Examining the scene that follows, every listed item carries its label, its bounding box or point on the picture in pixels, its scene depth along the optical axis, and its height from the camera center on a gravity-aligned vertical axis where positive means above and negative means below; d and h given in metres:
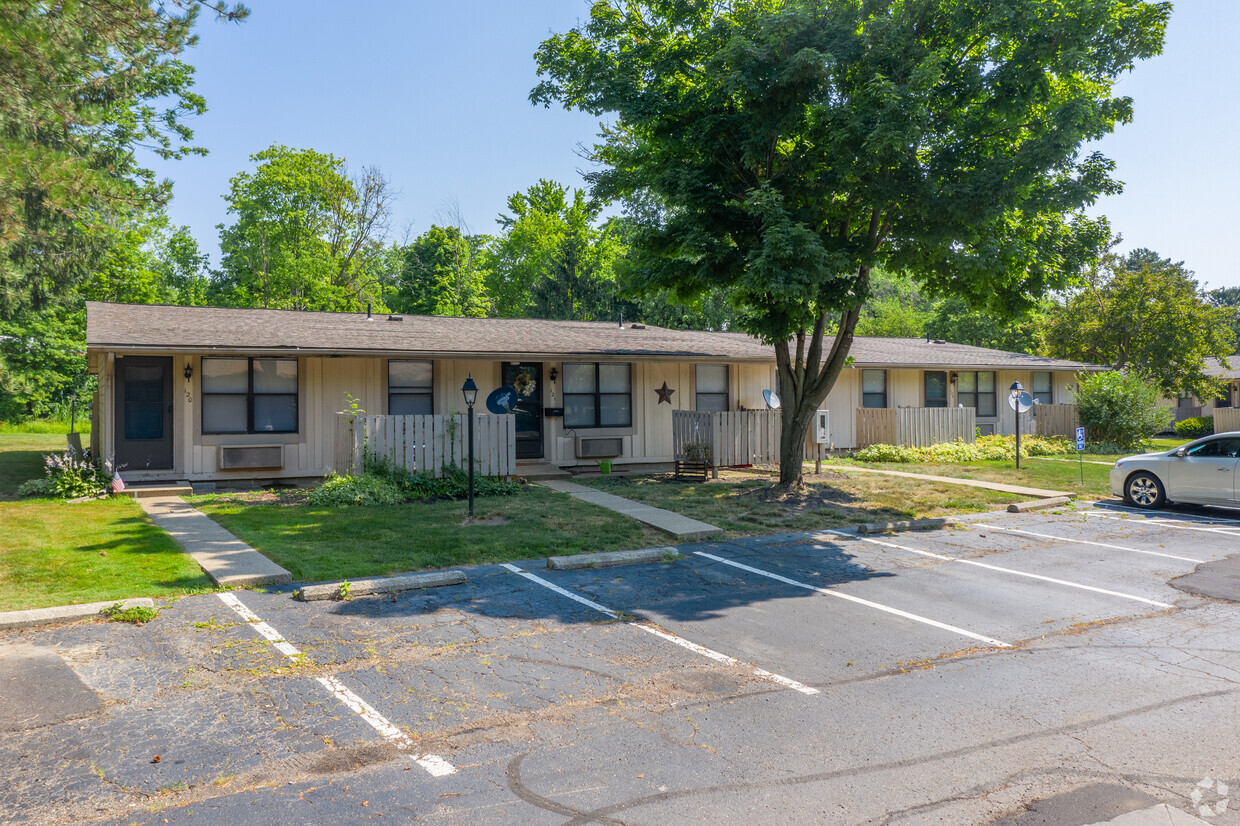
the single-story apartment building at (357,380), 14.28 +0.84
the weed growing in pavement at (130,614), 6.61 -1.66
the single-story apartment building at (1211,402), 36.88 +0.82
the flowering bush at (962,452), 20.83 -0.91
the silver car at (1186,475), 12.88 -0.98
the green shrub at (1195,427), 31.61 -0.34
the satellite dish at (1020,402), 18.20 +0.39
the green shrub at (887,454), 20.72 -0.94
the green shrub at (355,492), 12.80 -1.21
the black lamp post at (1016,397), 18.23 +0.51
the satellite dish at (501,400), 13.27 +0.34
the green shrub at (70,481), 13.25 -1.06
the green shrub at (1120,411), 23.70 +0.25
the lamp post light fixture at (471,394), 11.16 +0.37
